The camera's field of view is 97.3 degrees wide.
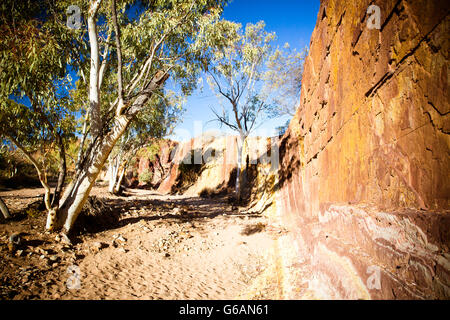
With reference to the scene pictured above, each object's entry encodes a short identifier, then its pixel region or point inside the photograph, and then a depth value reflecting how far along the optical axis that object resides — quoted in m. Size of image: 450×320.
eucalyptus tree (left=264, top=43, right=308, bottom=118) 12.84
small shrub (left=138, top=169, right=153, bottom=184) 25.77
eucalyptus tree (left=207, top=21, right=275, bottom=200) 11.34
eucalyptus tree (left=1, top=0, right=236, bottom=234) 4.10
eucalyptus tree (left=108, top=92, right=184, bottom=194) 12.34
